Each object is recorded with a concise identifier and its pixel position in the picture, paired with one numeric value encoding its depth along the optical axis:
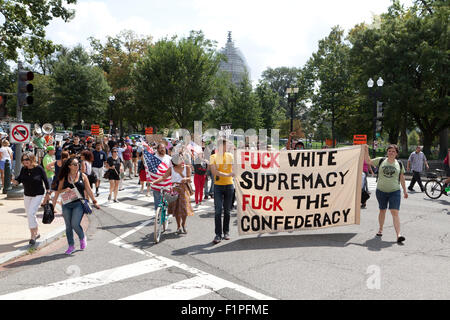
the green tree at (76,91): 53.34
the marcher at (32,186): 7.19
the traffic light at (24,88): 11.16
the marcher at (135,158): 20.14
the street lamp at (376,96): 25.71
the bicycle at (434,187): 13.91
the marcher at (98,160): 13.30
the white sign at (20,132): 10.98
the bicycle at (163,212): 7.65
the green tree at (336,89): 47.88
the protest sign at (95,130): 31.95
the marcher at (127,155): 17.58
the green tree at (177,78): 37.09
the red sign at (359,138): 27.81
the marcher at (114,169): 12.20
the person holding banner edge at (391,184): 7.53
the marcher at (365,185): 10.81
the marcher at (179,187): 8.01
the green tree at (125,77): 54.94
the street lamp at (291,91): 27.06
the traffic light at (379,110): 25.50
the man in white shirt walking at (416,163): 15.85
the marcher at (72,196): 6.86
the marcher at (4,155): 14.19
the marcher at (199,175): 11.50
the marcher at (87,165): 8.95
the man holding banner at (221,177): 7.35
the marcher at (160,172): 8.20
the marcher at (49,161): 11.32
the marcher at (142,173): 14.02
